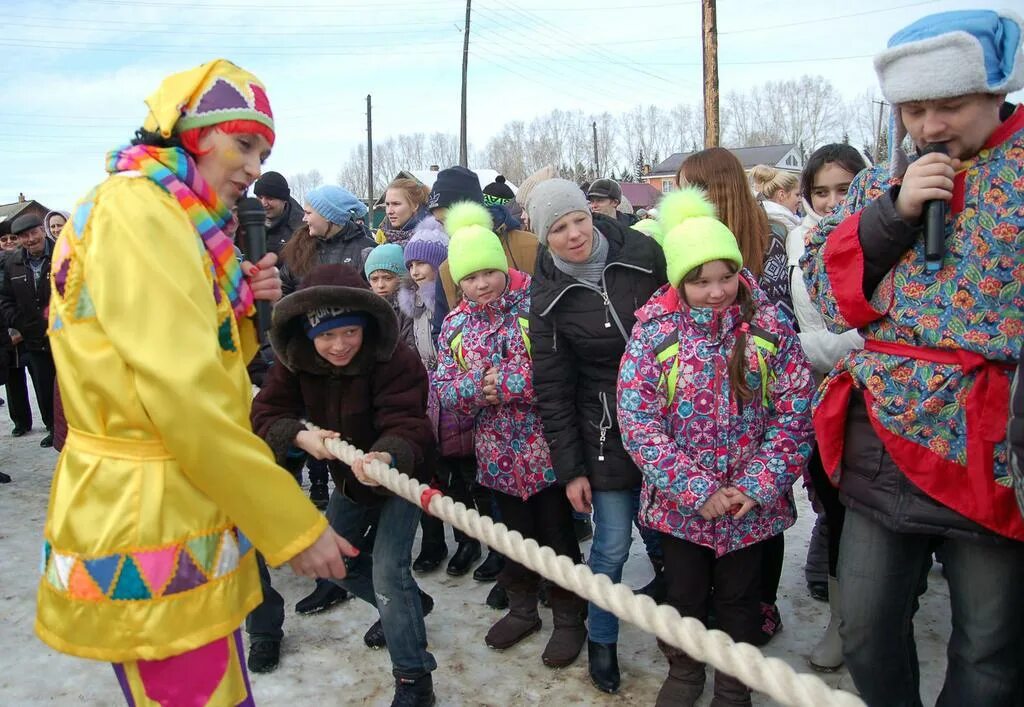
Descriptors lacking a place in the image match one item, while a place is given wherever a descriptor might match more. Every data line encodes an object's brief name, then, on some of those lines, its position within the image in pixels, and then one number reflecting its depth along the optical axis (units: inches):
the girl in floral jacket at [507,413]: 132.5
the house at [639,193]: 1501.2
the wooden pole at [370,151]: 1509.6
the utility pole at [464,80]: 1080.2
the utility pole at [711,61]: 520.1
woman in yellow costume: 64.0
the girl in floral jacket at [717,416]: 104.8
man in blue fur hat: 71.5
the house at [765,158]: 2225.6
